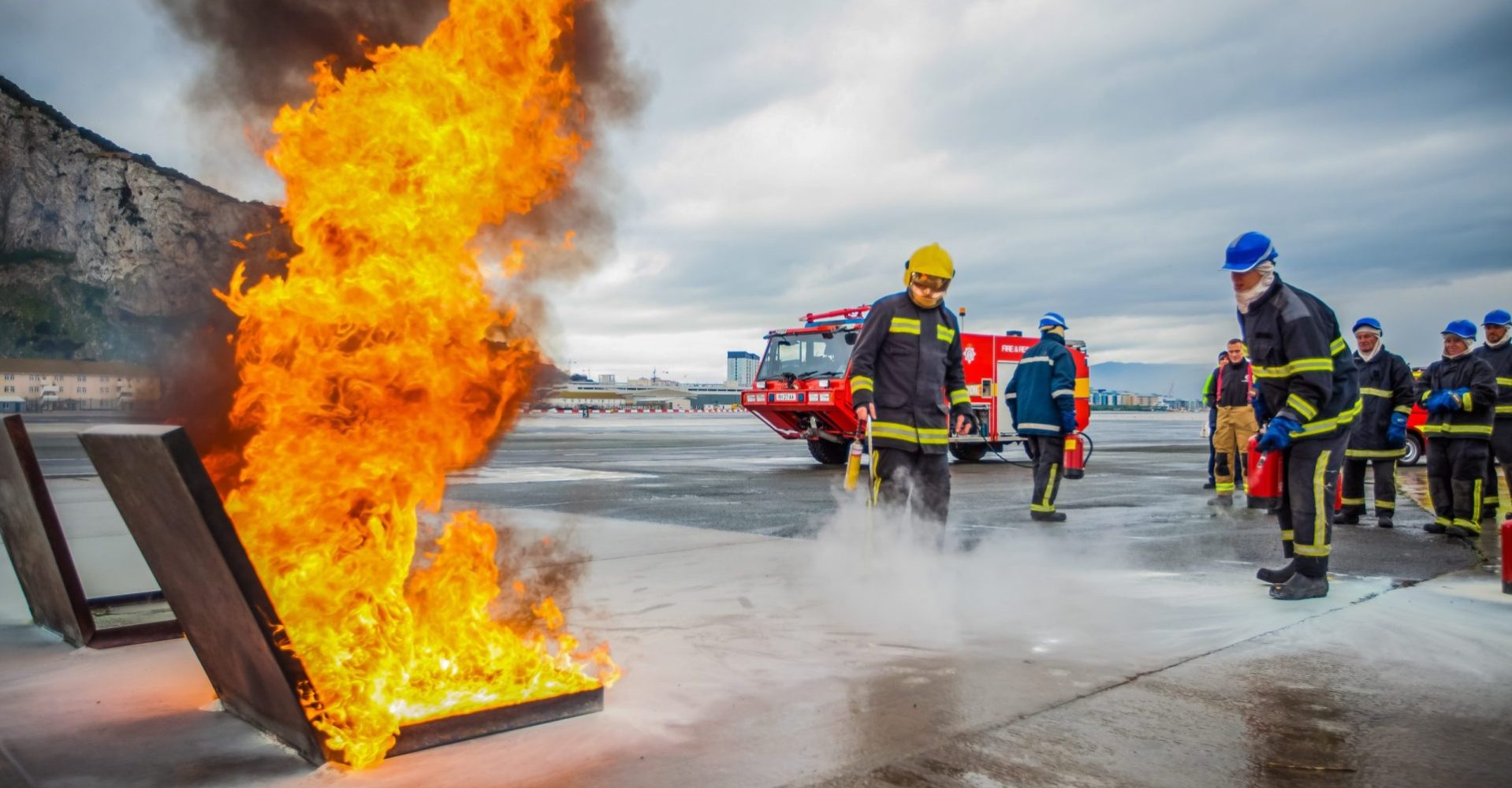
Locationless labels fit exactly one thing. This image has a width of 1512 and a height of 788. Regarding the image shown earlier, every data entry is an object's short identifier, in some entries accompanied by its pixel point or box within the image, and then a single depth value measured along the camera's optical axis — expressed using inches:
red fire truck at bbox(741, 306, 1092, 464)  595.2
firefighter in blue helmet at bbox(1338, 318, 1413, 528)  333.4
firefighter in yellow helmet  211.3
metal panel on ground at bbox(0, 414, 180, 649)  153.1
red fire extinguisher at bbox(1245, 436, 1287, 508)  209.3
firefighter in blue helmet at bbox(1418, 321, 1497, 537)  305.7
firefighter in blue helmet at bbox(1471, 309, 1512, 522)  313.9
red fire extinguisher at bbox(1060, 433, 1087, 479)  359.6
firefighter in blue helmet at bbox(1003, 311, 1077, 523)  328.5
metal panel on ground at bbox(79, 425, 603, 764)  91.2
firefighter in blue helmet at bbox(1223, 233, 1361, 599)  194.9
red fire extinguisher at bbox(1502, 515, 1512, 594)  198.9
